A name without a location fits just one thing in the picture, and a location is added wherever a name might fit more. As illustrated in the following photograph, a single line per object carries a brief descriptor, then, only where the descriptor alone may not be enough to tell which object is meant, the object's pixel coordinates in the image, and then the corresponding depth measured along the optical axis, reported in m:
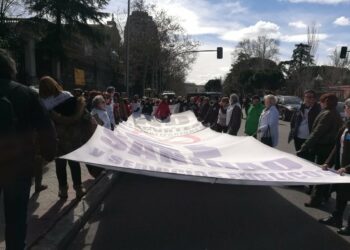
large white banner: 5.49
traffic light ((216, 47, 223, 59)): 46.05
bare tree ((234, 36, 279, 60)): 98.75
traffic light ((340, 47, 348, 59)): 40.81
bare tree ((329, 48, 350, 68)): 71.12
